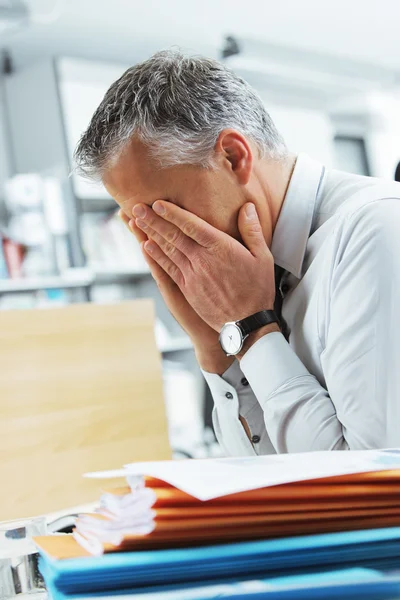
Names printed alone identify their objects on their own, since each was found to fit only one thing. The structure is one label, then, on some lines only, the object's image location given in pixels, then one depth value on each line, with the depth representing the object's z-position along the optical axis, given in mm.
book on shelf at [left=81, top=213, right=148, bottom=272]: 4446
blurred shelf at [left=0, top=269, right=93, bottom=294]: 4039
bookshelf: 4289
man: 825
